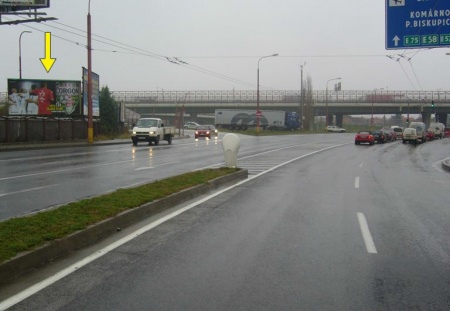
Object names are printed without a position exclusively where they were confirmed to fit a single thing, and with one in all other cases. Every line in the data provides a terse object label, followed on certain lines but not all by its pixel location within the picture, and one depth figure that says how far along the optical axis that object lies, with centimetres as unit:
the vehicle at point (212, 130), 5766
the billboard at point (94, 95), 4239
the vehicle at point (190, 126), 10203
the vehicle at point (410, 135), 5041
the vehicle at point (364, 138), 4403
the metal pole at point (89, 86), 3190
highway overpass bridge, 8579
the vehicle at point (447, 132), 8266
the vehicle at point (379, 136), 4903
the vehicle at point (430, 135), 6372
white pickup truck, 3569
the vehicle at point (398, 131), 6495
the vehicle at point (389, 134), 5236
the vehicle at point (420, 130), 5383
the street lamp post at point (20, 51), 3856
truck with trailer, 8056
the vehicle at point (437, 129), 6904
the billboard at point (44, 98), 4000
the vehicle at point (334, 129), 9222
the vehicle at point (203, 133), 5441
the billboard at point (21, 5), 2486
